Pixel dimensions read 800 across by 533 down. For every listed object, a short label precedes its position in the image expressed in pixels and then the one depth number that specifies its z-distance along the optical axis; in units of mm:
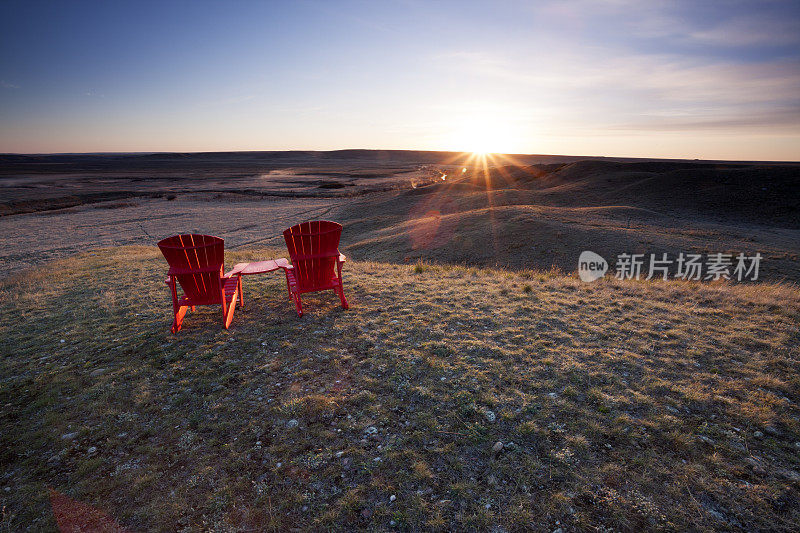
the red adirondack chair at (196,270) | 5367
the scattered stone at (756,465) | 2877
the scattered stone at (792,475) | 2820
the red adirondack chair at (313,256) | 5934
